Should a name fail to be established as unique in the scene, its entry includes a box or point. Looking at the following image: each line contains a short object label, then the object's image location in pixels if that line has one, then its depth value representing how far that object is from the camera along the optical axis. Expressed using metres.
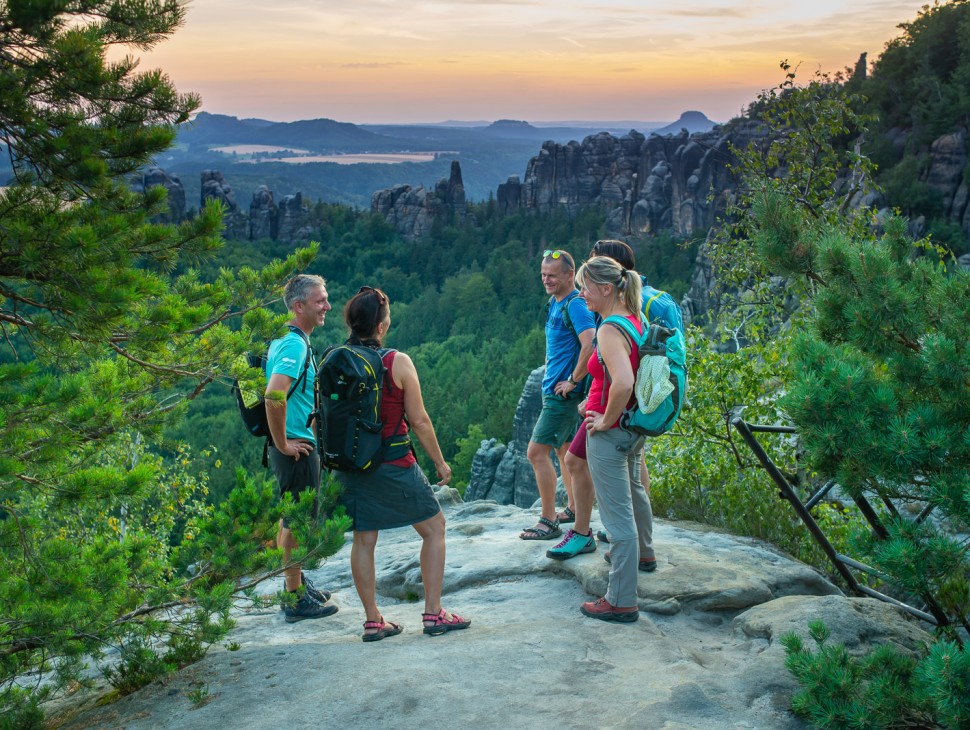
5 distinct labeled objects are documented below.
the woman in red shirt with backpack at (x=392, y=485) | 4.72
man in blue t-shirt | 5.76
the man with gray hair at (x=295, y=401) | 4.96
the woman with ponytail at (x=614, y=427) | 4.65
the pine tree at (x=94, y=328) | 3.83
